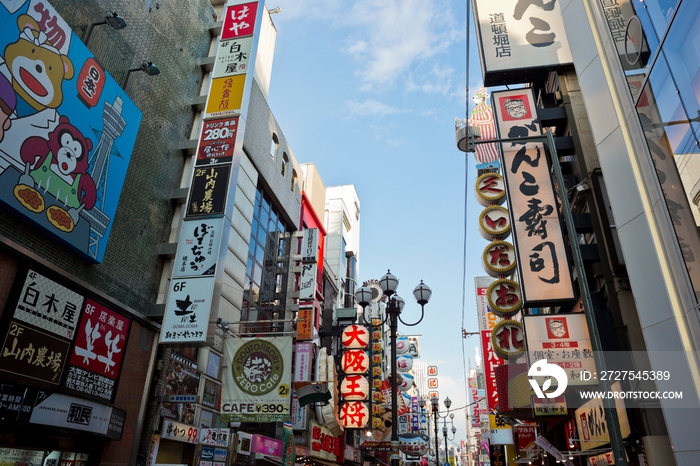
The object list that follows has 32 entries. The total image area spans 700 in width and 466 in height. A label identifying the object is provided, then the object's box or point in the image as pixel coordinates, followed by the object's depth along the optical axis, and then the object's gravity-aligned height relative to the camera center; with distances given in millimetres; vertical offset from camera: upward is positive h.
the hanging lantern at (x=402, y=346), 56656 +12392
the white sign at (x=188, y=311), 13992 +4034
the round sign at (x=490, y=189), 17641 +9447
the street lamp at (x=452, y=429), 47644 +4394
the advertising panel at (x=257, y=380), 14727 +2253
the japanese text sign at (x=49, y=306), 10719 +3256
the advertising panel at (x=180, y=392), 14680 +1886
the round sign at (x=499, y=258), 16094 +6394
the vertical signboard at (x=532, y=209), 13031 +6917
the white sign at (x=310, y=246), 27516 +11352
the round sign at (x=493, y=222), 16797 +7890
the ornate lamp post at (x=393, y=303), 15190 +4980
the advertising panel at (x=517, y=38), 16672 +14240
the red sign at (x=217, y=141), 16828 +10473
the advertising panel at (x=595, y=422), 11203 +963
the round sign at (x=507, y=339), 15266 +3637
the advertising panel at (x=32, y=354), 10148 +2069
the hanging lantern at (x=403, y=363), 53919 +10011
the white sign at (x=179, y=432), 14375 +677
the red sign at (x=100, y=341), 12250 +2841
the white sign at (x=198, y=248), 15031 +6195
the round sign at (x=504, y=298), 15344 +4921
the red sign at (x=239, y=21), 19703 +16876
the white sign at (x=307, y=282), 25625 +8902
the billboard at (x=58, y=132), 10742 +7602
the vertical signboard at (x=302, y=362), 21012 +3971
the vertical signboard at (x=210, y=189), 14328 +8401
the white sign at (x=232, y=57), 18688 +14683
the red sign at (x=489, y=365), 30584 +6032
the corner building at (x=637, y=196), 8500 +5332
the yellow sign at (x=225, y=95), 17734 +12610
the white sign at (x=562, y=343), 11594 +2760
